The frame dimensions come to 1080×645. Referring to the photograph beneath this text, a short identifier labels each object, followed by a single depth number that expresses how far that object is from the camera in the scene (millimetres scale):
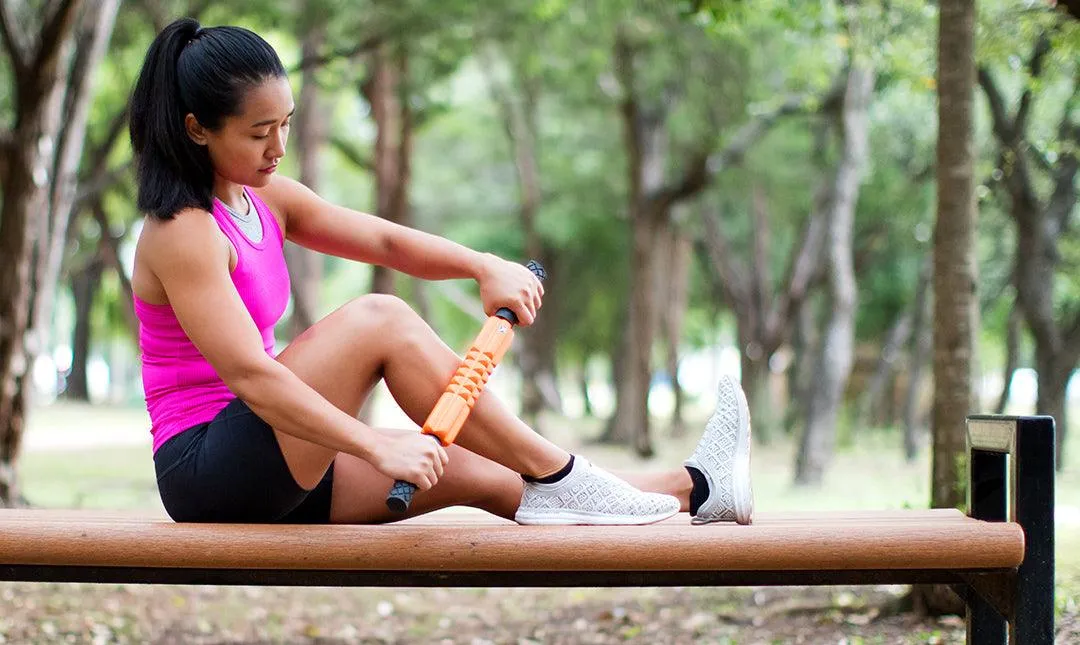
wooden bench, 2787
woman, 2740
